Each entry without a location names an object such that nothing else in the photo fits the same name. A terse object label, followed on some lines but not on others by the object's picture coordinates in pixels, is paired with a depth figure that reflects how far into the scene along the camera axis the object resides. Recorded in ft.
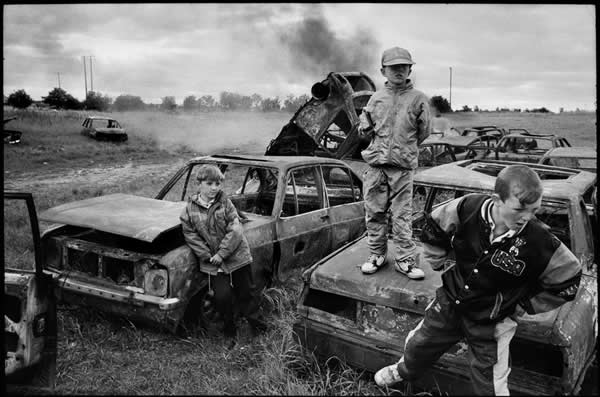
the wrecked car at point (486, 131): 42.70
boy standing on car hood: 10.78
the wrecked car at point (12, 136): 53.47
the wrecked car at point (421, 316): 8.39
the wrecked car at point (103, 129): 67.62
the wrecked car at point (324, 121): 30.22
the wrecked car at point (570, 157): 25.17
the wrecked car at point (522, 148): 33.06
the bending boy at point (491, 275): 7.57
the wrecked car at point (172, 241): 11.67
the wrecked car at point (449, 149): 32.73
